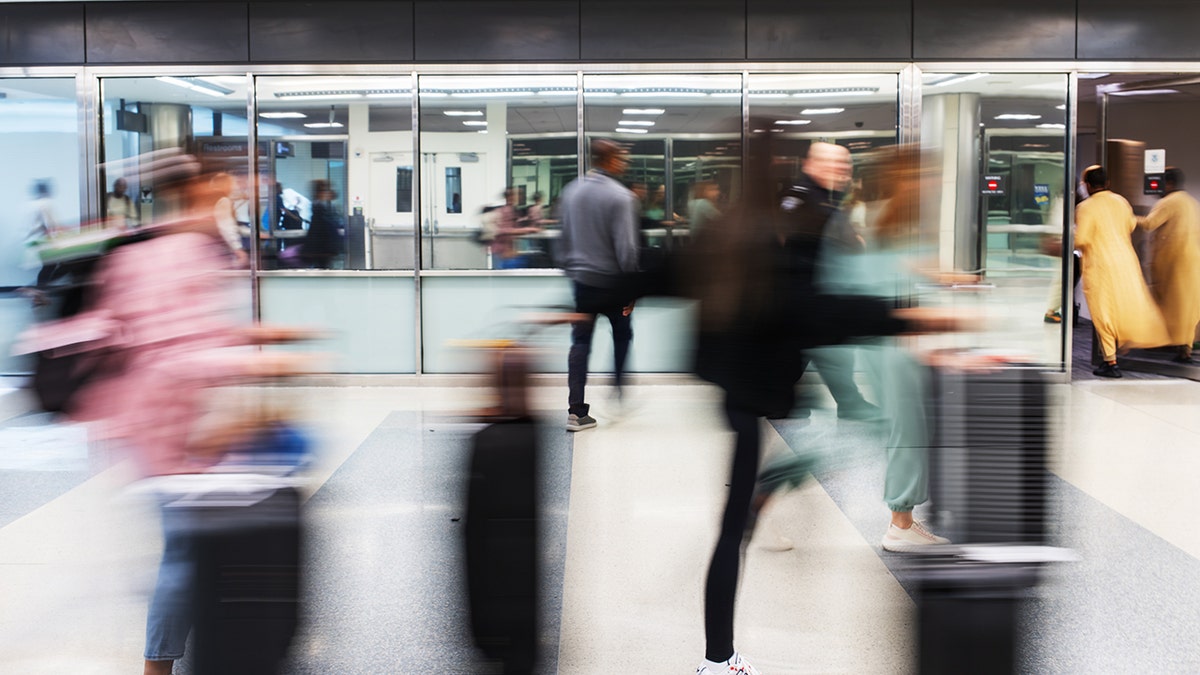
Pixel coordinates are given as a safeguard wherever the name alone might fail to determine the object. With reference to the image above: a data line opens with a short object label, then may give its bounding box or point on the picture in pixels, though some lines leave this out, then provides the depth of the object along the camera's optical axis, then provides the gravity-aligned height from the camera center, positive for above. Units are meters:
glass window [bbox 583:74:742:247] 9.13 +1.08
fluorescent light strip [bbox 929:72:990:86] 9.21 +1.45
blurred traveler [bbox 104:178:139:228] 9.11 +0.40
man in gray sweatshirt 6.52 +0.18
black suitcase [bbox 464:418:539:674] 2.92 -0.76
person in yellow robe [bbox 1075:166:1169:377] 9.37 -0.21
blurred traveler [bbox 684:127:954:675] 3.04 -0.16
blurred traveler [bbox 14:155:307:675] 2.62 -0.25
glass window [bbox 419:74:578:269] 9.12 +0.87
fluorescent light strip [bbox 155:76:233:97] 9.16 +1.37
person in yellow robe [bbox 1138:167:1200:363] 10.16 -0.02
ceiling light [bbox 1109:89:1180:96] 9.47 +1.42
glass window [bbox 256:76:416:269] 9.14 +0.67
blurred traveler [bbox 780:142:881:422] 3.14 +0.10
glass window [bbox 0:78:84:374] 9.26 +0.76
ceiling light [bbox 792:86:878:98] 9.18 +1.34
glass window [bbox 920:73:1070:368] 9.20 +0.60
